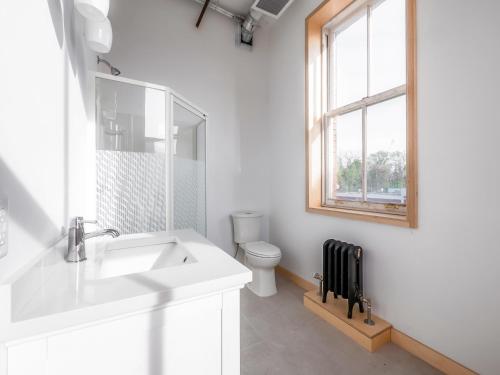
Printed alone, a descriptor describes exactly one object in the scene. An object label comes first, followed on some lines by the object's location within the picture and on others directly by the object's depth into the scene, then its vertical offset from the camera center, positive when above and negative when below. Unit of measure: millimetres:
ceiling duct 2230 +1838
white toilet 2049 -699
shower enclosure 1511 +250
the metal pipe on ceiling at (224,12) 2443 +2000
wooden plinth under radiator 1439 -930
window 1584 +644
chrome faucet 831 -195
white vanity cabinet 483 -388
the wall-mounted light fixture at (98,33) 1063 +752
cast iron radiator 1592 -616
